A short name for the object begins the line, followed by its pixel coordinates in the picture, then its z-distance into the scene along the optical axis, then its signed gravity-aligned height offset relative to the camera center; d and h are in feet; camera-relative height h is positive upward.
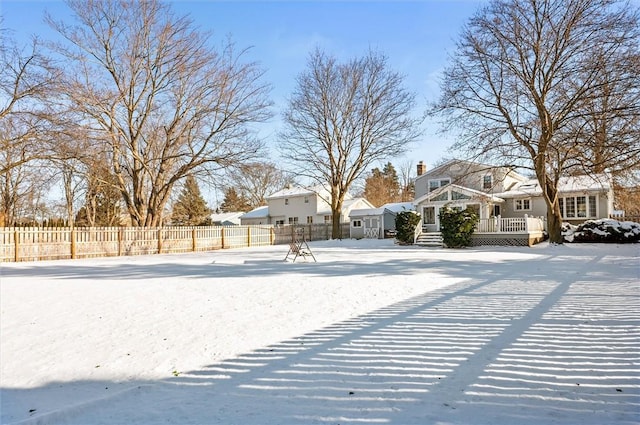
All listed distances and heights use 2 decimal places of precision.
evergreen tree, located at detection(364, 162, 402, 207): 186.04 +17.14
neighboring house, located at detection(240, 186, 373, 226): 127.34 +5.85
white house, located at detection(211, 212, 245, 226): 164.78 +3.14
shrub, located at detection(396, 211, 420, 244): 78.38 -0.23
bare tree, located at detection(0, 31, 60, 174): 50.52 +14.52
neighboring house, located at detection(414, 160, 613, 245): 71.77 +4.62
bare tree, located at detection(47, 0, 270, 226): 71.26 +21.02
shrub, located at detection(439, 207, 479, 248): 67.72 -0.47
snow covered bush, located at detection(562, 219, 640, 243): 65.41 -1.77
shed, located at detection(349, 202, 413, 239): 111.75 +0.89
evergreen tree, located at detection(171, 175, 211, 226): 148.15 +6.29
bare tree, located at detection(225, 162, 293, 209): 78.18 +10.57
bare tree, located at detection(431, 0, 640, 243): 53.21 +20.79
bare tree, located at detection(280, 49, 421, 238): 101.14 +26.10
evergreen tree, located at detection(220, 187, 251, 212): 184.06 +10.91
